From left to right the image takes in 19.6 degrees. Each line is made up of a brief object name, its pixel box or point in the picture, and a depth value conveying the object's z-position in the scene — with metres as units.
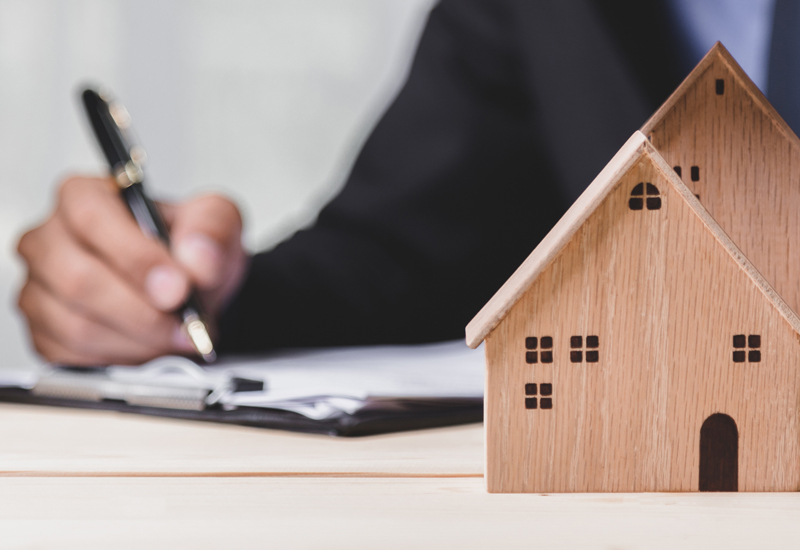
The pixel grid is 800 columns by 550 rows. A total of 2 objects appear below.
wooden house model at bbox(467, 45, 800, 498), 0.74
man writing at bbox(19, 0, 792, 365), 1.34
